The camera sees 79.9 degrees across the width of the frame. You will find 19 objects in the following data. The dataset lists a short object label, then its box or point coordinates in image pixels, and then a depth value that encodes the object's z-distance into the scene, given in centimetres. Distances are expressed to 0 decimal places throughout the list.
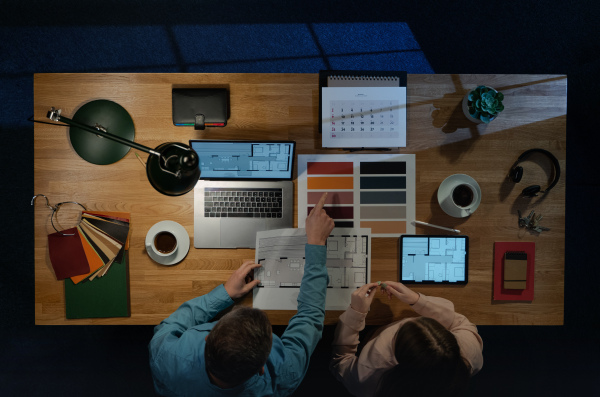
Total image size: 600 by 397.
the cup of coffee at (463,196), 150
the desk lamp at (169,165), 105
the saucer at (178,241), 151
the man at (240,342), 109
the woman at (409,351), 118
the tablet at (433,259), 154
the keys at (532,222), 151
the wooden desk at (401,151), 152
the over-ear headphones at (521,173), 148
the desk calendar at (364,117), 151
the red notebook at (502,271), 154
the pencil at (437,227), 152
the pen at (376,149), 155
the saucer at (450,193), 148
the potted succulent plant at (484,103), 144
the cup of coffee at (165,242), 153
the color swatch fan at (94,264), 150
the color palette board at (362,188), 155
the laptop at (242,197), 152
